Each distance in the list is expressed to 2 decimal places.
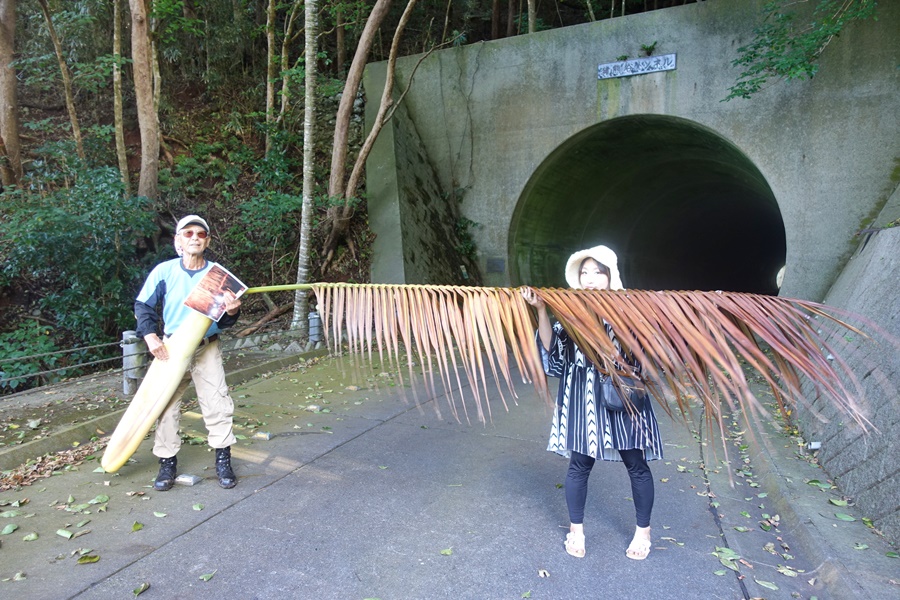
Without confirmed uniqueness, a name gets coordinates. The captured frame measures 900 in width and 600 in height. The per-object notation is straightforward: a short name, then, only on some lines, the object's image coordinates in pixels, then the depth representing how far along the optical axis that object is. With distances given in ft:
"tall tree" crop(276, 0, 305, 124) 35.68
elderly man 11.79
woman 9.48
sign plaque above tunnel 31.40
